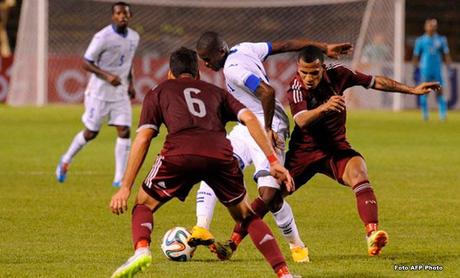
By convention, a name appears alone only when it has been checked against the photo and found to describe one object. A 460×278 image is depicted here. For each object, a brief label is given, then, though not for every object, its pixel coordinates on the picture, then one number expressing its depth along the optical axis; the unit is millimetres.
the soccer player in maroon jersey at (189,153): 15586
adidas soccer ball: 18516
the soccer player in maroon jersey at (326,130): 19078
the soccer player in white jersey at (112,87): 31172
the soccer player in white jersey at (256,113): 18281
